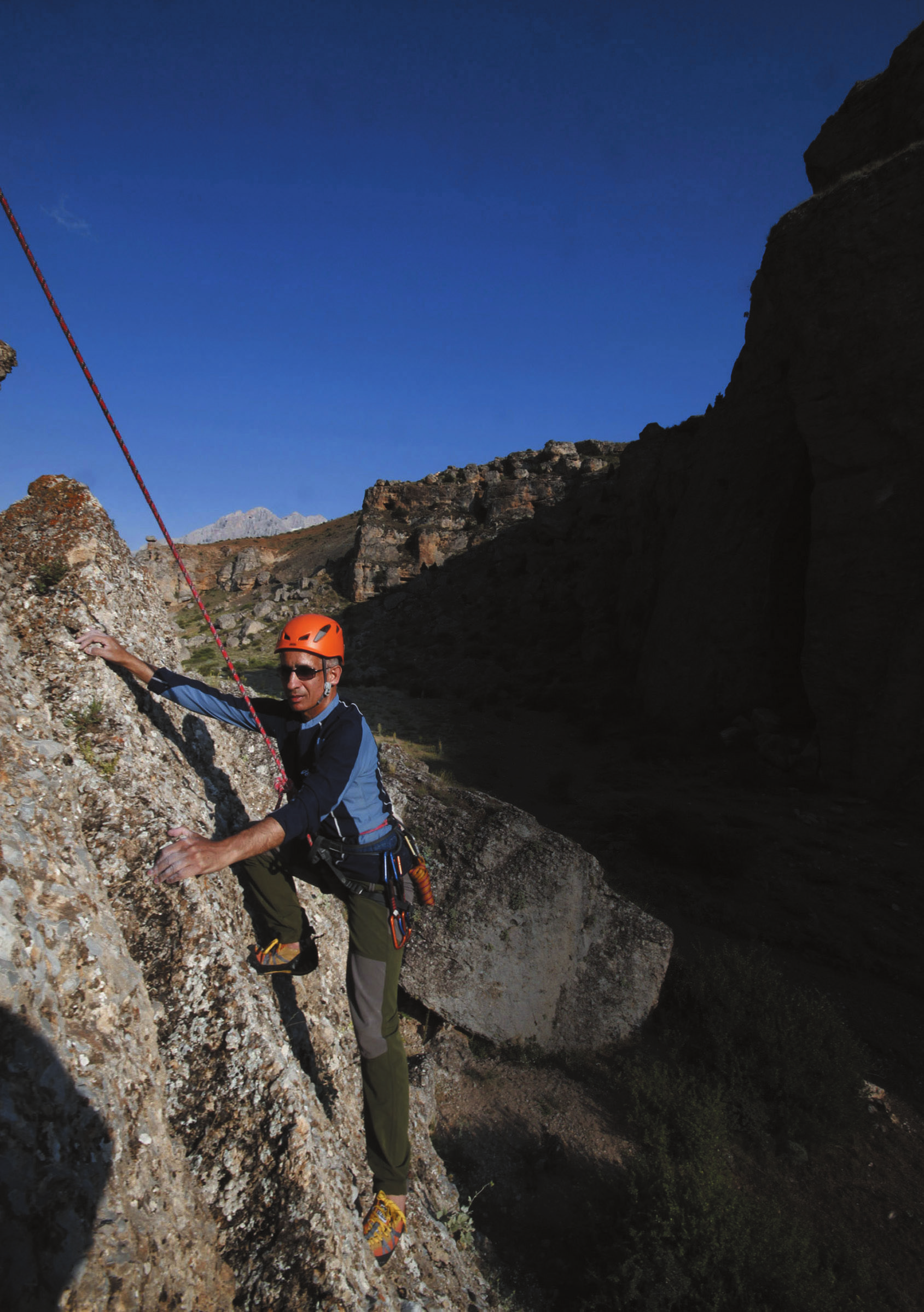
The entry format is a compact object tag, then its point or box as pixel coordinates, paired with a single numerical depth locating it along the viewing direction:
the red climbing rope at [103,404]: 2.53
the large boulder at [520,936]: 5.68
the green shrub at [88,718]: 2.88
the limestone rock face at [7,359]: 3.26
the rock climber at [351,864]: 3.03
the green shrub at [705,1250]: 3.79
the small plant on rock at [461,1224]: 3.97
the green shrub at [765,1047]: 5.67
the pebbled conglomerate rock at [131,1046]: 1.77
